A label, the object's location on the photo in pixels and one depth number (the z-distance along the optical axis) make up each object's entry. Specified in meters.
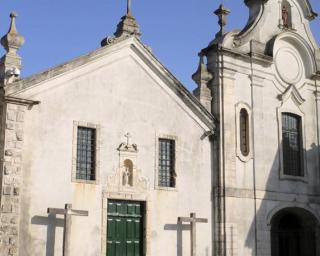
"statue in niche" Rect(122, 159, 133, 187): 19.97
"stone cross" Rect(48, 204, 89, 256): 18.03
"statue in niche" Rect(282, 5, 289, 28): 25.72
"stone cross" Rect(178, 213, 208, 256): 20.69
